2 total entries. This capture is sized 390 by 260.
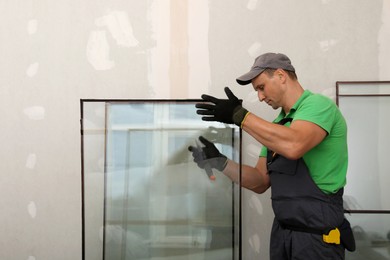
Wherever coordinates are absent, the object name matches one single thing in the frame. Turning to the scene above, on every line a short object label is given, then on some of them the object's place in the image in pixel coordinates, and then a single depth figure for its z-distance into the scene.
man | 1.36
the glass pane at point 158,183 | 1.77
